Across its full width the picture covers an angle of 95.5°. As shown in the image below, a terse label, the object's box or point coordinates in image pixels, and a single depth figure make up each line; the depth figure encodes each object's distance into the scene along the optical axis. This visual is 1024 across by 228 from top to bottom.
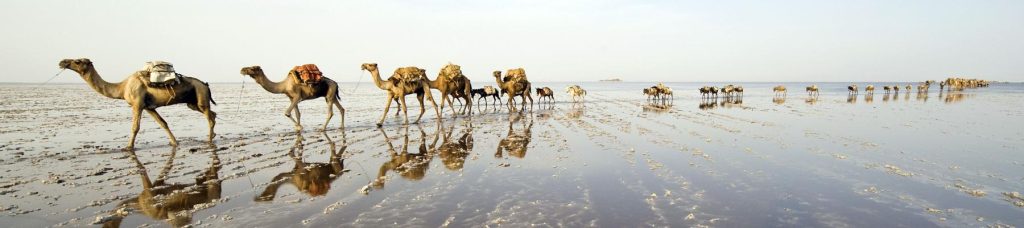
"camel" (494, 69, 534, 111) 23.22
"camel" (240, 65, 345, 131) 12.77
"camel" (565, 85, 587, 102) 33.12
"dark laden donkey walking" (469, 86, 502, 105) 27.09
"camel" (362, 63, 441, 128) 15.62
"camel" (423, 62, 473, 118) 18.19
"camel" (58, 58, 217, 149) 9.45
